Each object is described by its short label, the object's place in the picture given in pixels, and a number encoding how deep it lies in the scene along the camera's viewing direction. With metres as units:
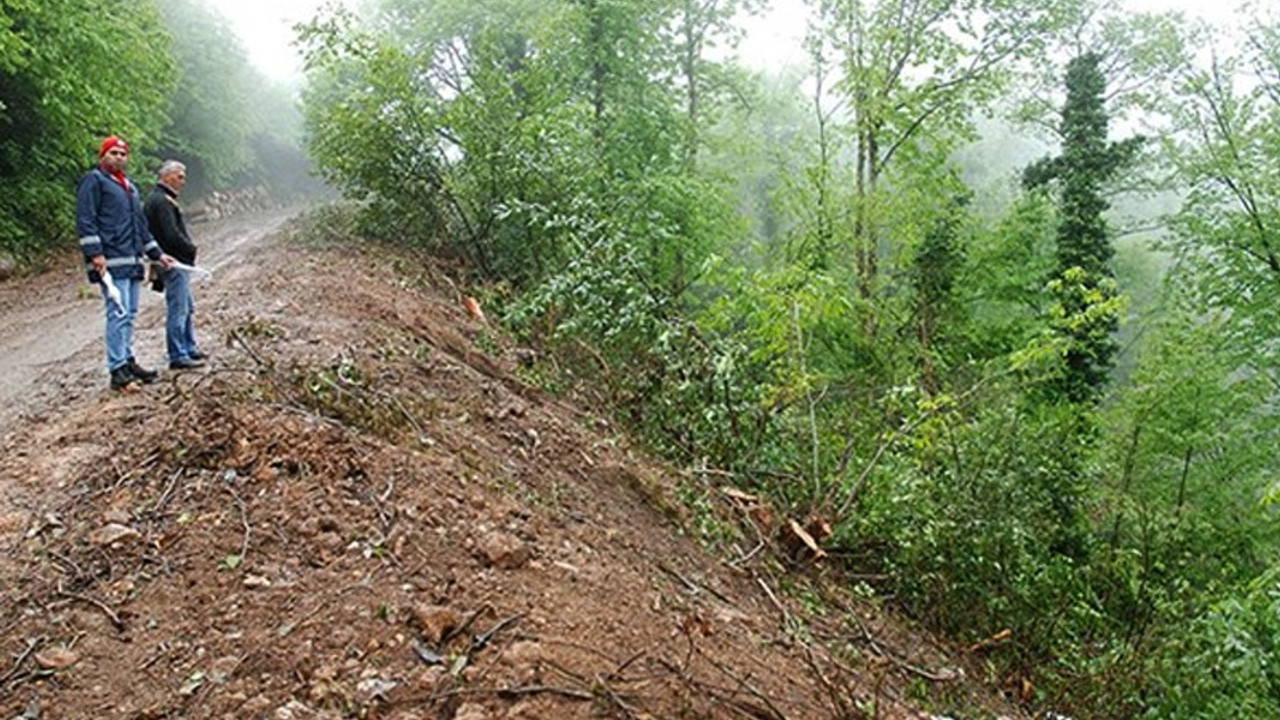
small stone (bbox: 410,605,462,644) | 3.12
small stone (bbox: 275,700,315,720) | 2.67
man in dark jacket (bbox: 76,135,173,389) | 5.34
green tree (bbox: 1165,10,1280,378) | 16.02
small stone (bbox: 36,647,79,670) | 2.85
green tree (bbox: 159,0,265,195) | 27.27
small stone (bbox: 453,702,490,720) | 2.72
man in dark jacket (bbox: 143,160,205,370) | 5.73
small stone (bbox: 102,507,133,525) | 3.71
